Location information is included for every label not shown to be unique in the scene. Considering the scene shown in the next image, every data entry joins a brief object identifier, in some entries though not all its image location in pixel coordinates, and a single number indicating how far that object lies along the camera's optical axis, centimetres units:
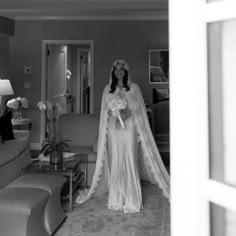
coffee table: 307
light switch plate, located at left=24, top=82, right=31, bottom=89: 686
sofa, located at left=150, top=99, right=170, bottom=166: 540
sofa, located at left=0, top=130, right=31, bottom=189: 356
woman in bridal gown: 335
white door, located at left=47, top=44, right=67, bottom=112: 707
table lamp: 528
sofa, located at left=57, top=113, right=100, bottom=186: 455
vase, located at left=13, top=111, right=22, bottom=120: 615
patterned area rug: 273
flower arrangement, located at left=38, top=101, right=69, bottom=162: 331
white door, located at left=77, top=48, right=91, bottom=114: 866
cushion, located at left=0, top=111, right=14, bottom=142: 409
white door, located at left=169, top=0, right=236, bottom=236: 70
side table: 588
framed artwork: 662
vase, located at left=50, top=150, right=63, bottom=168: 329
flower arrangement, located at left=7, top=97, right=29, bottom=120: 583
